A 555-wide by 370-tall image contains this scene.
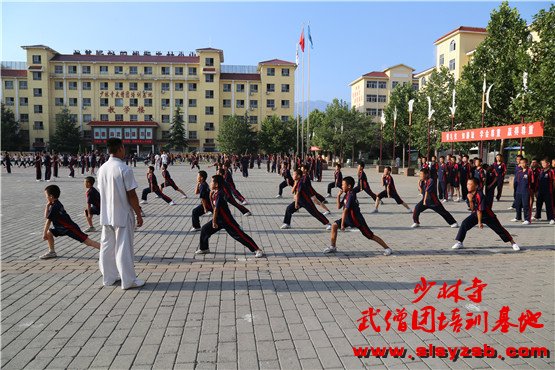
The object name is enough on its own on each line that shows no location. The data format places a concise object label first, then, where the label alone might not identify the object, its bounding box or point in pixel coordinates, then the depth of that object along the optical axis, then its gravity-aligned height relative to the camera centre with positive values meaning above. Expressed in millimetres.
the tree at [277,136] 58750 +2741
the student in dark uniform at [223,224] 6688 -1072
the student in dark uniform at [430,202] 9461 -1024
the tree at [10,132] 54841 +3035
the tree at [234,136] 55781 +2534
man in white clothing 5117 -707
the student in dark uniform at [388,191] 12255 -1012
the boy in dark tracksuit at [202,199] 8203 -865
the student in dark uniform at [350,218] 7012 -1022
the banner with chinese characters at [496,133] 15648 +1024
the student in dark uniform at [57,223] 6500 -1035
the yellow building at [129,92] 59812 +9054
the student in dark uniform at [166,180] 13916 -807
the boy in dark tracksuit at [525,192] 10445 -886
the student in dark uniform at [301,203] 9336 -1040
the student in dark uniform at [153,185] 12648 -905
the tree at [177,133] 58156 +3055
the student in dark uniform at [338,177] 13957 -713
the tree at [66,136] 56344 +2501
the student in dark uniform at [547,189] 10539 -802
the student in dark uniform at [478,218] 7242 -1058
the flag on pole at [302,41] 33734 +9051
